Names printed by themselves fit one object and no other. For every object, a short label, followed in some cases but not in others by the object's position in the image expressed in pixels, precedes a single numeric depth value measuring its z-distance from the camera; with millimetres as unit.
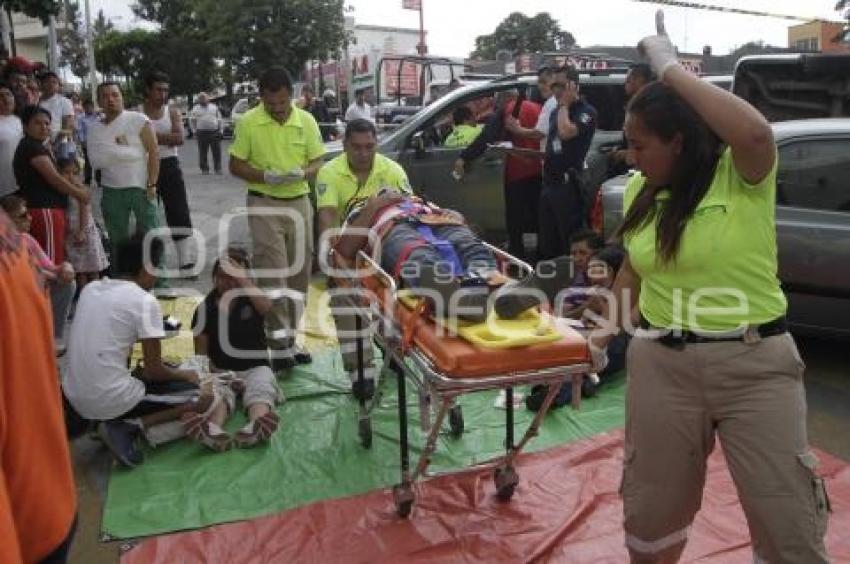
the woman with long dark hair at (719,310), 1966
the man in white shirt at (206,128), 15680
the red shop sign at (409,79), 18798
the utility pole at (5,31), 10977
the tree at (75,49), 46169
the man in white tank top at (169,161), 6727
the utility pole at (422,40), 27061
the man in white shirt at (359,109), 15078
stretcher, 2584
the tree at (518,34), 51500
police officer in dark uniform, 5969
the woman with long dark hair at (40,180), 5398
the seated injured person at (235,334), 4281
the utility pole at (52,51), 15978
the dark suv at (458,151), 7520
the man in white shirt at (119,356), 3721
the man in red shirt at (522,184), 6859
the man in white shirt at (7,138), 5672
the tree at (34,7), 7226
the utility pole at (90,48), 23702
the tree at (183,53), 36844
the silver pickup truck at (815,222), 4480
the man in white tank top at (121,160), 6164
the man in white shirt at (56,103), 8555
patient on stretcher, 2707
